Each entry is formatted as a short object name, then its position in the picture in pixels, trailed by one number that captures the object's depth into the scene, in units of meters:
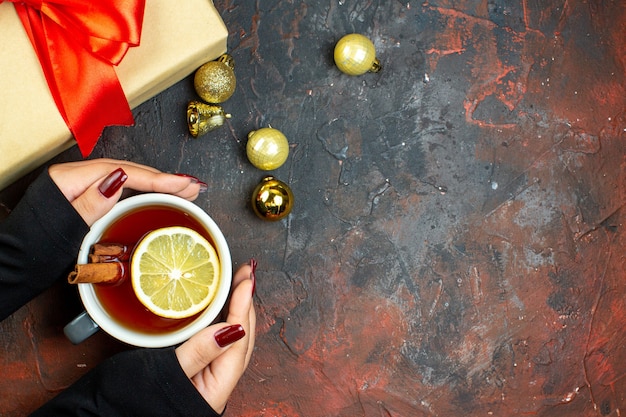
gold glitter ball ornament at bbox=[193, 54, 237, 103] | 0.87
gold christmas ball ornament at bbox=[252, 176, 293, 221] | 0.88
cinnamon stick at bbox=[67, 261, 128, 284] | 0.78
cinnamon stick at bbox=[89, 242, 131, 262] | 0.83
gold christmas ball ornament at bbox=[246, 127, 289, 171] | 0.88
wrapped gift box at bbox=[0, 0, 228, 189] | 0.77
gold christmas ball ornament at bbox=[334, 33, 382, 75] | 0.90
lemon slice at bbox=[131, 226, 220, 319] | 0.82
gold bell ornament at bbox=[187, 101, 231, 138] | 0.89
